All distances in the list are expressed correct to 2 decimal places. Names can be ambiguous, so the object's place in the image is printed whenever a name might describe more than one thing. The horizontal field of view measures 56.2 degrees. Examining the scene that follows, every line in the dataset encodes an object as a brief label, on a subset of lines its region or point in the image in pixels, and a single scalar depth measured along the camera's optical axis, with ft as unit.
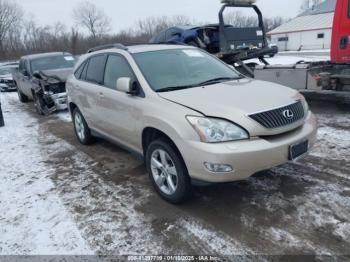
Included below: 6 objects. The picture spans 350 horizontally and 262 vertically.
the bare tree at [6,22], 214.28
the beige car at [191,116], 10.45
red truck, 22.63
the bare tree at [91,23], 270.48
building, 141.49
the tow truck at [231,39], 30.63
